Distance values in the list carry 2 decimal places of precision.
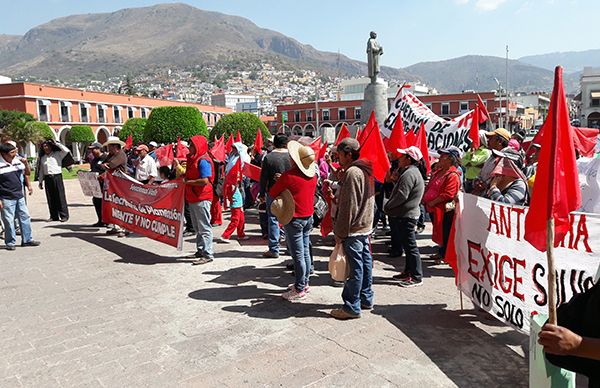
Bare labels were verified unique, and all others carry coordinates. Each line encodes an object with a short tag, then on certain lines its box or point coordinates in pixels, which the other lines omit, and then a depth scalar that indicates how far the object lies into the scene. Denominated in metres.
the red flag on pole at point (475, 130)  8.36
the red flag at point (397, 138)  7.58
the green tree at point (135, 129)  47.00
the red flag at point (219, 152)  9.99
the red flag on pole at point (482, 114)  9.07
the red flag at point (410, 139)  8.72
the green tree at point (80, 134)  52.19
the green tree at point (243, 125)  50.78
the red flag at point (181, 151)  10.84
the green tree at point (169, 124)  44.59
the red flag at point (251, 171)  8.68
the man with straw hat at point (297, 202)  4.94
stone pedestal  17.05
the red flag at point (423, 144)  7.74
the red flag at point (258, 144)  11.35
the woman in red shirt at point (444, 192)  5.85
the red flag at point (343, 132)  8.98
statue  17.95
